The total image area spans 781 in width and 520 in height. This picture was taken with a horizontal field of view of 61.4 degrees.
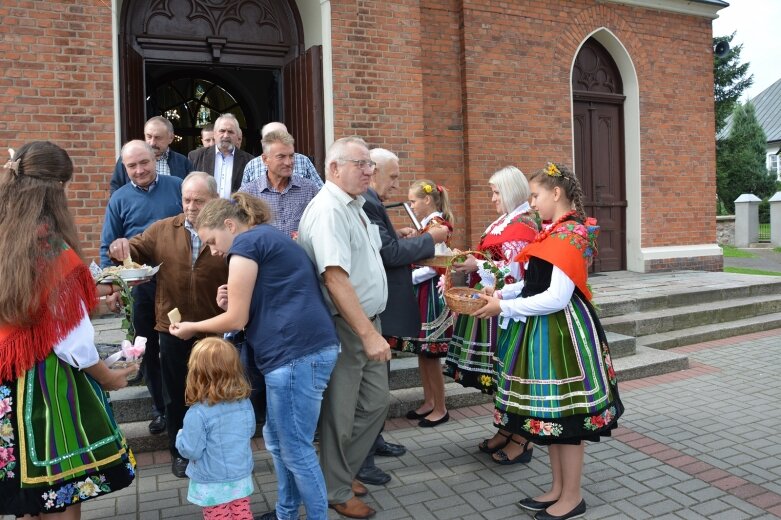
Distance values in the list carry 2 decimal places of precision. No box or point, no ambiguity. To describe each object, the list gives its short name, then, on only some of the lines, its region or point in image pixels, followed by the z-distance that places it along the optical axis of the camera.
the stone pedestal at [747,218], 22.92
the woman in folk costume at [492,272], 4.27
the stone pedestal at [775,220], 22.52
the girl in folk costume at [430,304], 4.82
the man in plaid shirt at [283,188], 4.54
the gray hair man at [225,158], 5.67
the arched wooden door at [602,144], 10.53
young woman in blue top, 3.01
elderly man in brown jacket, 3.81
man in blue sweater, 4.33
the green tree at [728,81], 28.42
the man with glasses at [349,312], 3.24
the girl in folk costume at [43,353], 2.58
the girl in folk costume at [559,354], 3.41
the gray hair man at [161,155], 4.93
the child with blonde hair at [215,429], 2.96
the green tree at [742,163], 30.33
